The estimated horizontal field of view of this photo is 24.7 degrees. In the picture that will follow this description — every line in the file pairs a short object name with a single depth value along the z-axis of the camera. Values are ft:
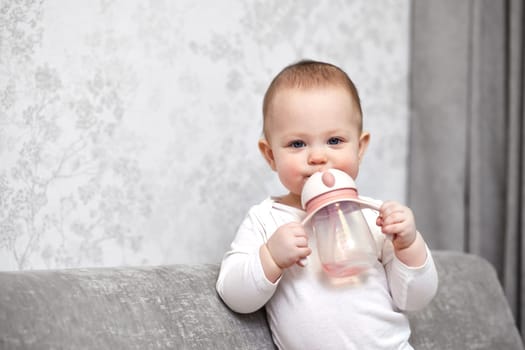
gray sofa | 4.26
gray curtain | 6.81
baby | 4.71
